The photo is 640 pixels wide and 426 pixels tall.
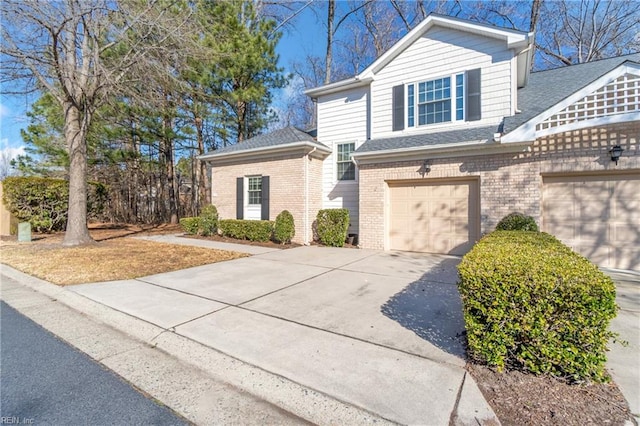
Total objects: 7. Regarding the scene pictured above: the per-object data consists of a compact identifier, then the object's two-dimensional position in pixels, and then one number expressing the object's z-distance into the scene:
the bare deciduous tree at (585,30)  15.34
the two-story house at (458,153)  6.73
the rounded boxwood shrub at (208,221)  12.66
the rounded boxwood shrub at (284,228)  10.70
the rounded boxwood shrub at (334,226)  10.39
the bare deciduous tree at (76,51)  8.32
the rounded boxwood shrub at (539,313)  2.39
